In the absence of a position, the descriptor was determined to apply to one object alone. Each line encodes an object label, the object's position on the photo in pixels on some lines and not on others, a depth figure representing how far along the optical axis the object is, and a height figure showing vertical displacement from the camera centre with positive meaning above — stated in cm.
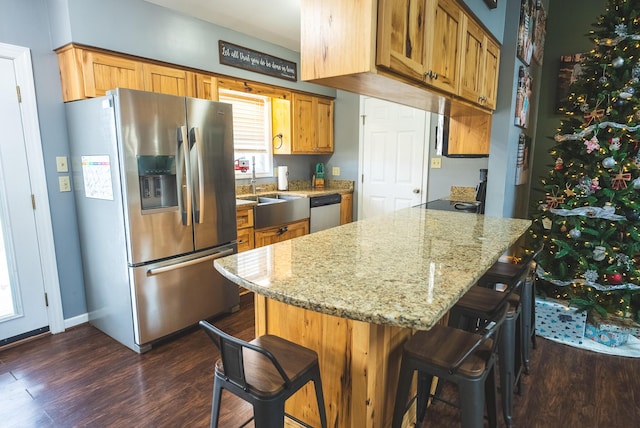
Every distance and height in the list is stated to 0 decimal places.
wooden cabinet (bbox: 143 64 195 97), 275 +63
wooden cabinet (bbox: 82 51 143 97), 242 +60
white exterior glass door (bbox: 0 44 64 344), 236 -39
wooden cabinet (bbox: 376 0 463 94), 126 +49
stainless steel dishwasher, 398 -63
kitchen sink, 333 -51
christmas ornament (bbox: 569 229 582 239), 251 -53
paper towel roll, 429 -24
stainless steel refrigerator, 224 -33
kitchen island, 98 -39
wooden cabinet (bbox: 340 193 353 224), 452 -65
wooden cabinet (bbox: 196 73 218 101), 311 +64
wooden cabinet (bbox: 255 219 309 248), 337 -75
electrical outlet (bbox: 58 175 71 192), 261 -19
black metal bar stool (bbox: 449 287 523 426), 151 -70
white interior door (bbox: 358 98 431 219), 405 +1
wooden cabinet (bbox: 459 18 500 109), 196 +57
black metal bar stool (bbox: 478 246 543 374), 189 -69
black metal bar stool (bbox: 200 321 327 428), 103 -67
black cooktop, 292 -41
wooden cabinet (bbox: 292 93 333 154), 423 +42
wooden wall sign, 331 +98
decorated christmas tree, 239 -16
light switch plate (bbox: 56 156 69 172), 259 -5
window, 389 +30
